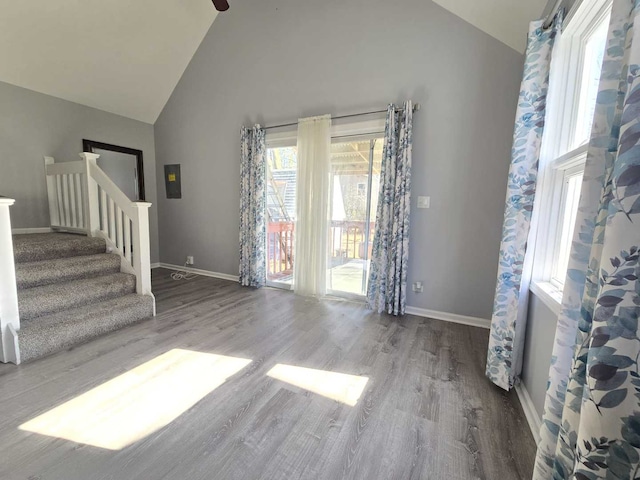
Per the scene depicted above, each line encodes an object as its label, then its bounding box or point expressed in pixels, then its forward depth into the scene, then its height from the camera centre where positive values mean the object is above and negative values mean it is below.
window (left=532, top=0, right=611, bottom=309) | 1.39 +0.45
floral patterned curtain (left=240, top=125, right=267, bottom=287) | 3.63 +0.01
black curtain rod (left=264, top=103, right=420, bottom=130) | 2.78 +1.08
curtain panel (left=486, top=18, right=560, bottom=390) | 1.58 +0.00
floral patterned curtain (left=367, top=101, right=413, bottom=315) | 2.78 -0.05
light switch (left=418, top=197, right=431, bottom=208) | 2.86 +0.12
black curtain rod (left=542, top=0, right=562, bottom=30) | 1.54 +1.12
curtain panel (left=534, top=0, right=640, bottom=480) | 0.57 -0.18
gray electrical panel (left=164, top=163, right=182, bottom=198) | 4.52 +0.41
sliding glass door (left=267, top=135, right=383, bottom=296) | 3.18 +0.11
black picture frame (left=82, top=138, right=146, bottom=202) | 3.96 +0.81
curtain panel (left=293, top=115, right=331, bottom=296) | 3.24 +0.06
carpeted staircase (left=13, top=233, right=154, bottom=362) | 2.10 -0.82
